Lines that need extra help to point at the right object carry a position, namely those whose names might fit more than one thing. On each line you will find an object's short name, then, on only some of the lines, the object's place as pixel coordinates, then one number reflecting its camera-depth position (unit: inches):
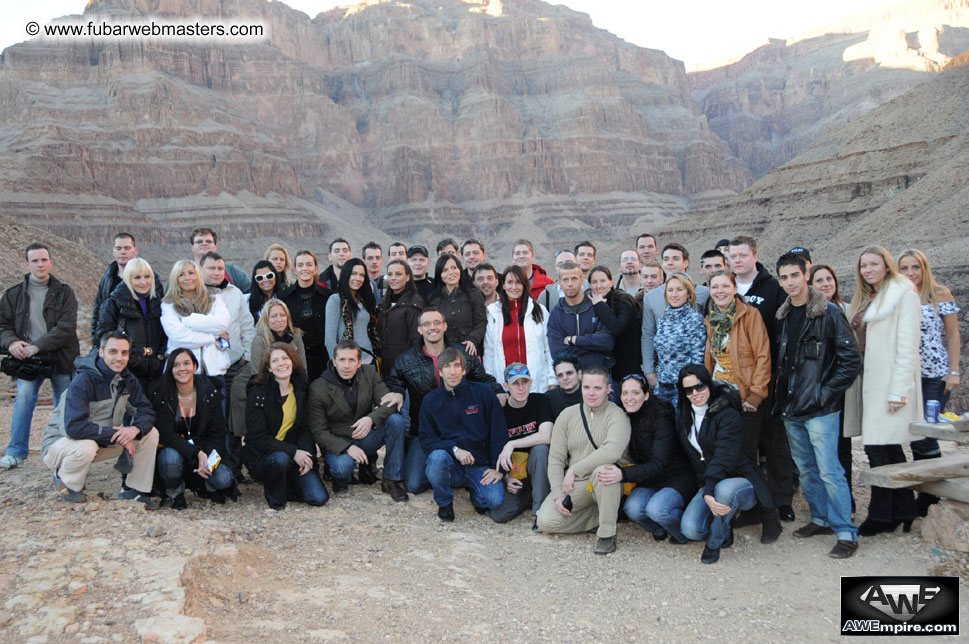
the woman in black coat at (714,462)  259.1
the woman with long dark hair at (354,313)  343.0
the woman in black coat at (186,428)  289.6
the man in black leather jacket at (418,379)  316.5
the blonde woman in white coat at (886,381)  261.4
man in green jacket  312.8
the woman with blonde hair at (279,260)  383.6
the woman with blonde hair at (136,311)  307.9
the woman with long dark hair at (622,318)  325.1
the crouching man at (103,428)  270.1
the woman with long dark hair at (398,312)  340.8
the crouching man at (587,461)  270.5
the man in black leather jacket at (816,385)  259.8
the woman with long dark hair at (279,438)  300.7
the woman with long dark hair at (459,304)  338.3
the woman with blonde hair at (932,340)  282.7
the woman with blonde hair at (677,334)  291.0
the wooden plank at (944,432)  249.1
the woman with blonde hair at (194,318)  307.0
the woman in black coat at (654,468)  269.9
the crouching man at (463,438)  299.0
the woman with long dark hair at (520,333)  332.2
